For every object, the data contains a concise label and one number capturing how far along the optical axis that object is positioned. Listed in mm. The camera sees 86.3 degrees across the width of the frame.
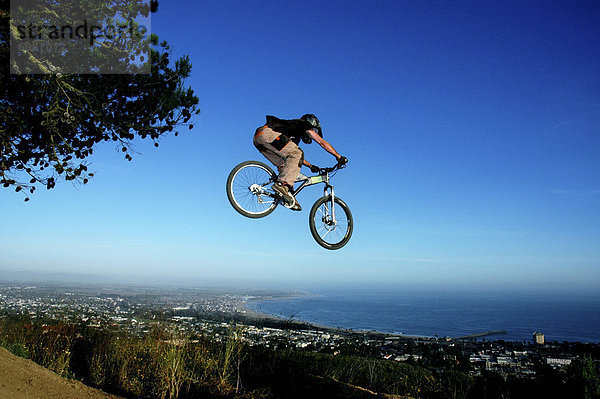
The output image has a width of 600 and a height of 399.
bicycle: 4793
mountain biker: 4559
